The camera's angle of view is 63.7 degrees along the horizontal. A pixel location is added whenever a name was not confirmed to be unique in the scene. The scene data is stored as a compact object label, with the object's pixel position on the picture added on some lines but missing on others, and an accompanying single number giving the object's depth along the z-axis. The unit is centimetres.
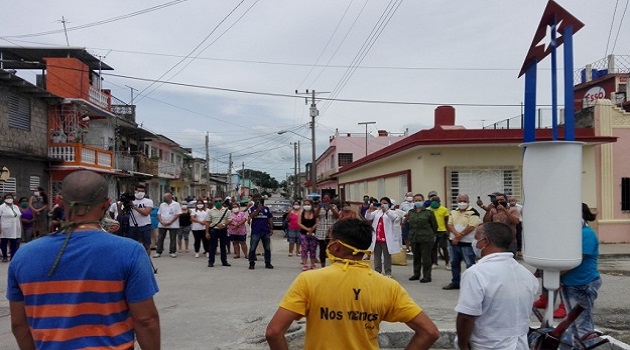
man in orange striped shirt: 238
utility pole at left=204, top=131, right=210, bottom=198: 5384
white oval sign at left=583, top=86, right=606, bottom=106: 2739
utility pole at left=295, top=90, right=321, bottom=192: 3319
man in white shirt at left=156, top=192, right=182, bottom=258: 1374
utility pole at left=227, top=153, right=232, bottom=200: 8054
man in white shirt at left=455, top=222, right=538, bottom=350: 328
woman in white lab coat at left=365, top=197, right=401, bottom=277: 1043
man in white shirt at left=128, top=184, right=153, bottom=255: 1195
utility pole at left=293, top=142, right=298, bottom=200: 6743
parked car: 2557
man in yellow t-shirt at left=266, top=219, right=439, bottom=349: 271
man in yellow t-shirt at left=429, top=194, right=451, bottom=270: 1138
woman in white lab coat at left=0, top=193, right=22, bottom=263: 1230
